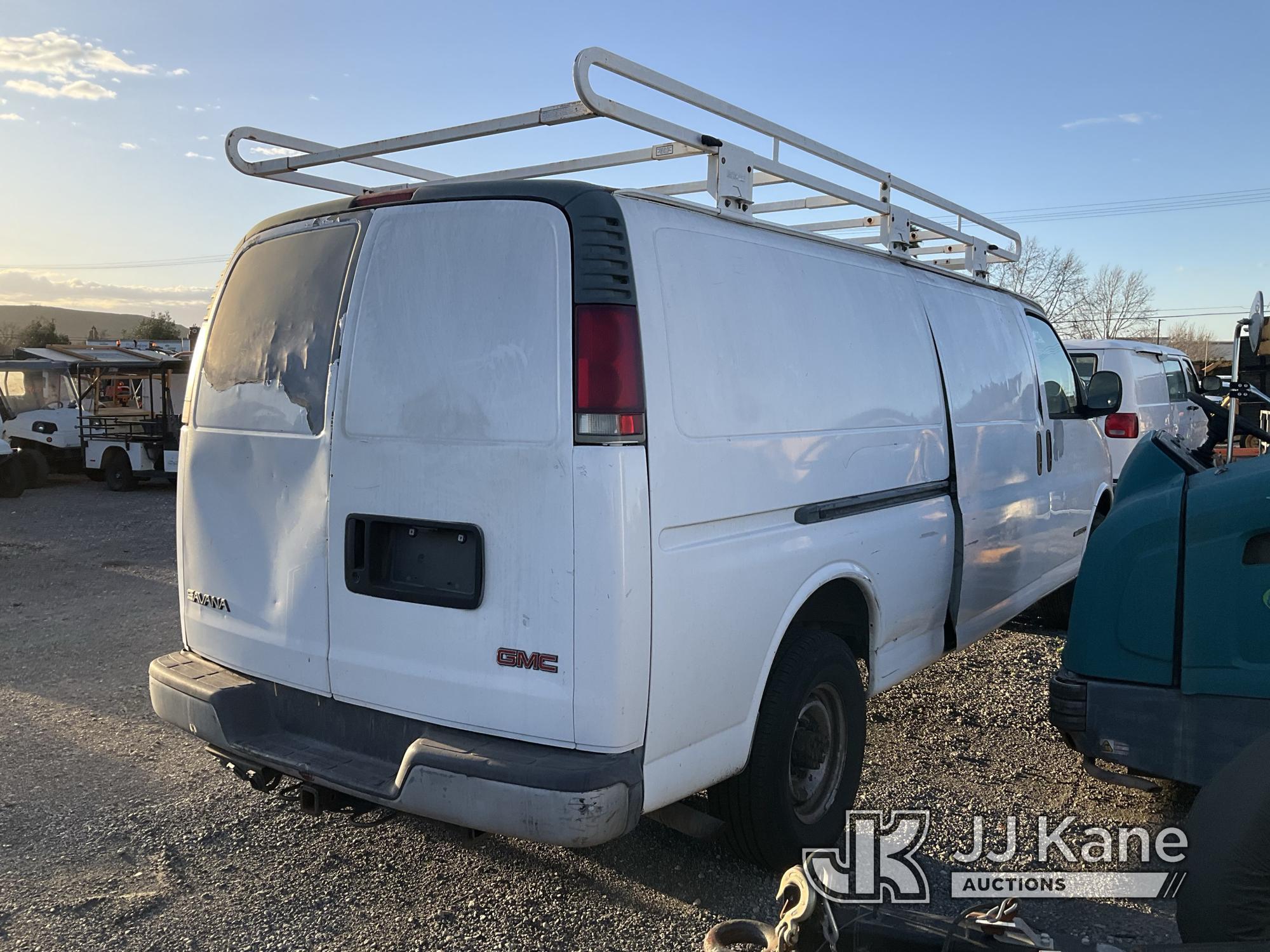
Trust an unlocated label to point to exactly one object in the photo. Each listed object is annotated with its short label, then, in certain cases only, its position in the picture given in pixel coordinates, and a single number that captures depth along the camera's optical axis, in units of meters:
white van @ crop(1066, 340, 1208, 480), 10.85
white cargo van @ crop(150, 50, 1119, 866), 2.74
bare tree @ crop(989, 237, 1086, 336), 42.59
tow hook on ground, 2.08
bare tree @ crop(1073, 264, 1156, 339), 48.03
